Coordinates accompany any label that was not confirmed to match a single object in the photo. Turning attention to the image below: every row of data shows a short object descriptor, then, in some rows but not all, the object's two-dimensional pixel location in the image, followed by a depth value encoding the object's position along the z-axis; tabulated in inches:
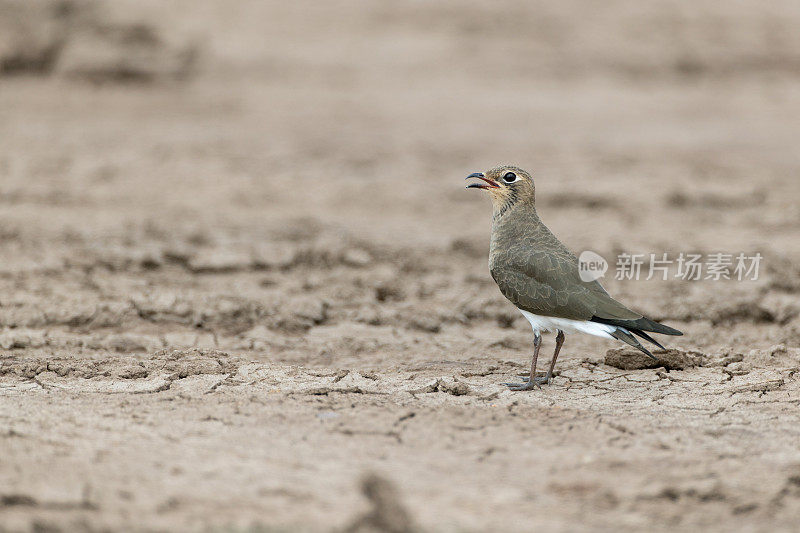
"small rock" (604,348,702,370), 352.5
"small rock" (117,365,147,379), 333.8
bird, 309.4
